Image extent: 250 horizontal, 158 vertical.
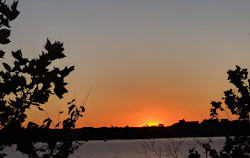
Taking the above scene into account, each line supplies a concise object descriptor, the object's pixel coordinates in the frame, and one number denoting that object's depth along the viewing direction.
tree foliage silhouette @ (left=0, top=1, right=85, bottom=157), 3.98
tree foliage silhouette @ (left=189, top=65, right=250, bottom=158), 9.22
